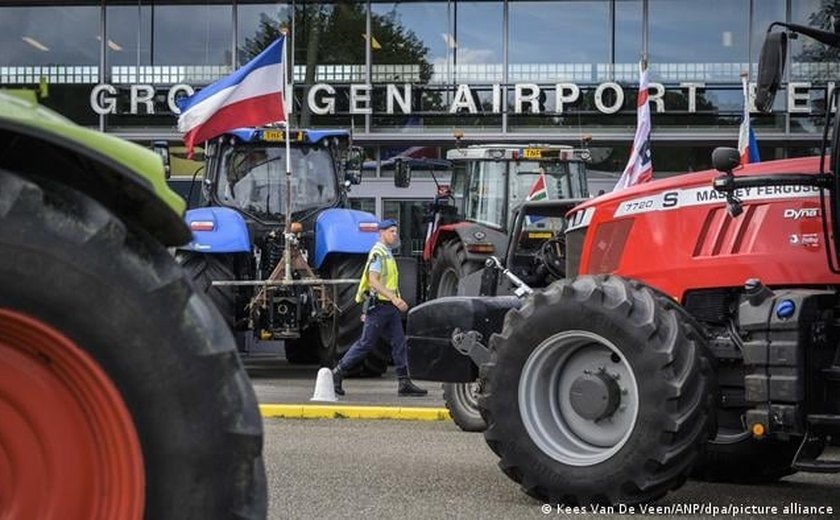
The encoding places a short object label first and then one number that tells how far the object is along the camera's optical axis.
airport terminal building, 20.59
